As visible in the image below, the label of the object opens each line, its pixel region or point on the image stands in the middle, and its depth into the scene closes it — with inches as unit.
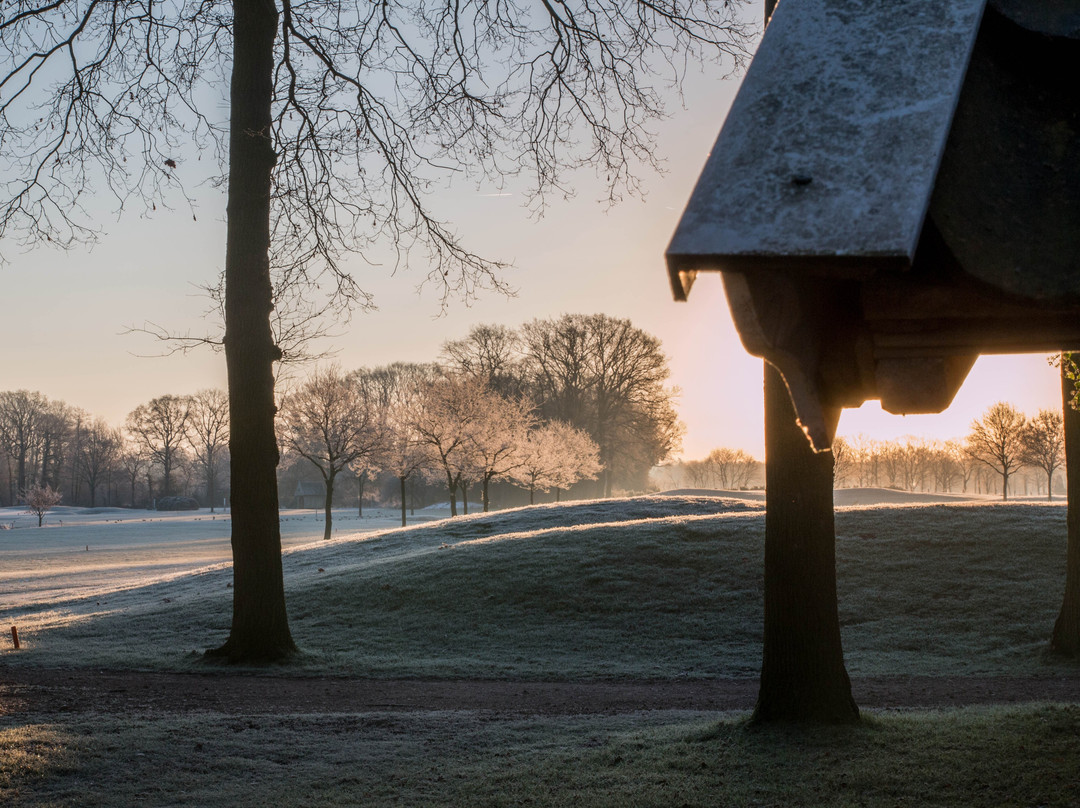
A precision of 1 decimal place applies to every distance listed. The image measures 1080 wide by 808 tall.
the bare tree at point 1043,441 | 1940.2
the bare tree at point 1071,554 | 464.4
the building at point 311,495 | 3275.1
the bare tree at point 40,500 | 2320.4
